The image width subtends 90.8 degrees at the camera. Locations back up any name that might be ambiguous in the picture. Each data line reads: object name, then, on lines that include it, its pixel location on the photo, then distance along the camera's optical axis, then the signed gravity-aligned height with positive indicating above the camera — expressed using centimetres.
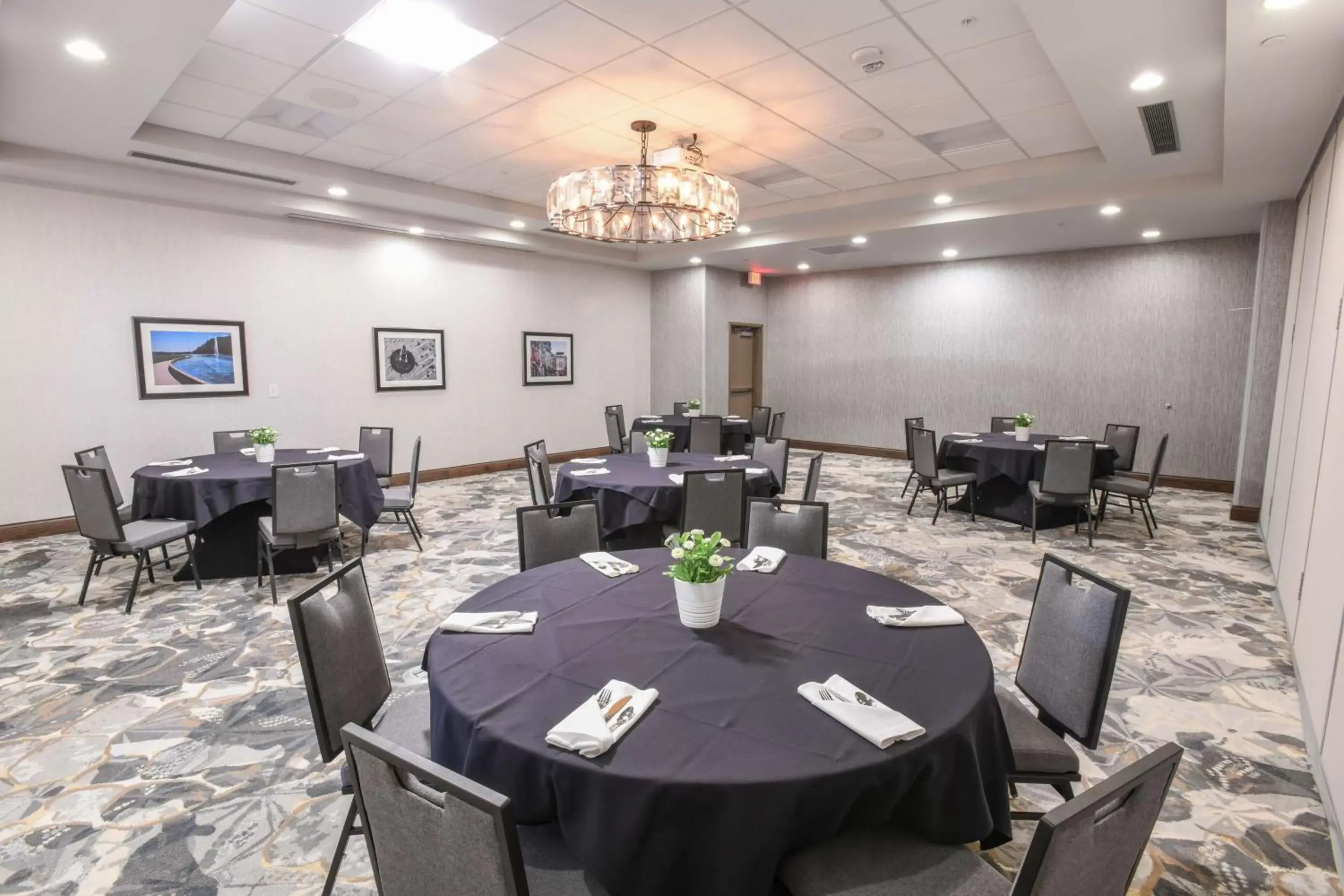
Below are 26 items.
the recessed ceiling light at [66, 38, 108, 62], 349 +170
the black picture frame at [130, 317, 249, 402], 645 +6
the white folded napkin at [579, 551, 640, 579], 264 -76
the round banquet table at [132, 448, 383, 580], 473 -97
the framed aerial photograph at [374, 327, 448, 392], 827 +20
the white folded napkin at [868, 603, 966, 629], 212 -76
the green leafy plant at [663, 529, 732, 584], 207 -57
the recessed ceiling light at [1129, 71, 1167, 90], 387 +181
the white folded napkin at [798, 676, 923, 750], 149 -78
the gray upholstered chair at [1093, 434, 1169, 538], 611 -95
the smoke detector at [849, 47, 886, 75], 393 +195
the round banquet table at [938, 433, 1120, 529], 646 -85
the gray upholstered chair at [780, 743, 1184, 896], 109 -89
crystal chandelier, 460 +130
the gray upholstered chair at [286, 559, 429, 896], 189 -91
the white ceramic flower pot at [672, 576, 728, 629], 208 -70
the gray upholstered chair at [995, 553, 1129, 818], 192 -88
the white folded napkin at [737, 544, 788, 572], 270 -75
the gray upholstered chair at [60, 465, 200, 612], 422 -102
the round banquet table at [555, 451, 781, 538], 454 -80
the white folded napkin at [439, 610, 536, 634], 208 -78
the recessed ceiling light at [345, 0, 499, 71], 349 +191
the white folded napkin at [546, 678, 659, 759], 145 -79
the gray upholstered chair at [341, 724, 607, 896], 114 -83
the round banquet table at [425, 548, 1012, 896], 136 -81
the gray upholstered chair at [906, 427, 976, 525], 660 -89
